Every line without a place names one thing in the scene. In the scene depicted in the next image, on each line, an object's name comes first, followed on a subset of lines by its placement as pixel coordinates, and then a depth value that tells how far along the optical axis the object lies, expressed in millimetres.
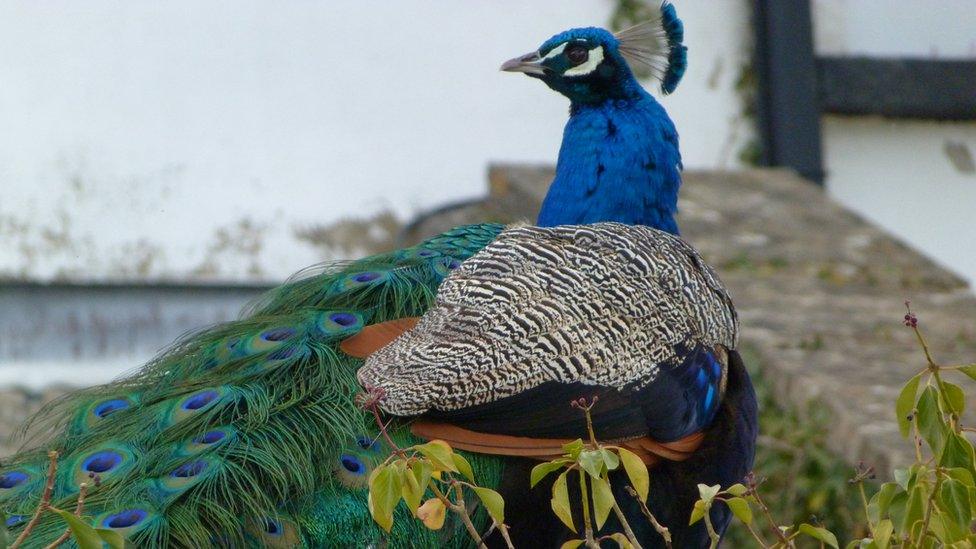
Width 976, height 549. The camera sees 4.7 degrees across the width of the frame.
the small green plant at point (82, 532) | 6863
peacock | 7973
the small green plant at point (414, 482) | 7784
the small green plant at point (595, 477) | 7791
